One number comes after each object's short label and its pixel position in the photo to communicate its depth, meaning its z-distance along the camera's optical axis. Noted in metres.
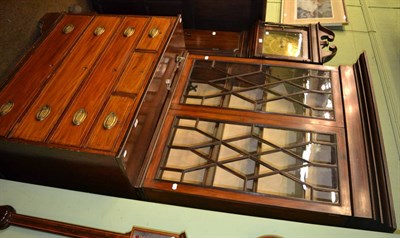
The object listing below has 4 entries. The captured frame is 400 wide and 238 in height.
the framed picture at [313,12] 2.41
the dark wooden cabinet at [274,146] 1.32
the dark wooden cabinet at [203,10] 2.21
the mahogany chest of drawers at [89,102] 1.27
